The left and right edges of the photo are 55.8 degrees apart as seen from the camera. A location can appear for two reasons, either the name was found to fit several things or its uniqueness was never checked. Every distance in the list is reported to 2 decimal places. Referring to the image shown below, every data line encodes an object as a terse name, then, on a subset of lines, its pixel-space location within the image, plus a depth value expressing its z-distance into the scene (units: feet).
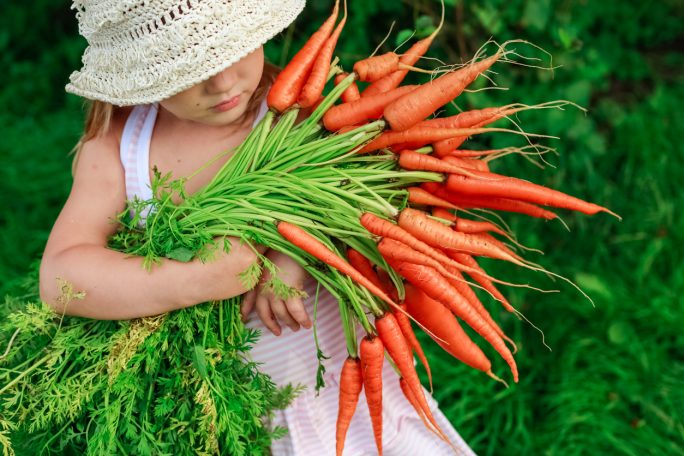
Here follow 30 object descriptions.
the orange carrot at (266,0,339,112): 4.93
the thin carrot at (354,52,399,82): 5.10
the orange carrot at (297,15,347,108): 4.95
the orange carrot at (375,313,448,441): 4.75
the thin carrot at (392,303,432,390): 4.96
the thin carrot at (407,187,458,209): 4.84
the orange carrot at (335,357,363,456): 4.97
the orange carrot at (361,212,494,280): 4.54
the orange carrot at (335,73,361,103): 5.04
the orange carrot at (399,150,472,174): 4.73
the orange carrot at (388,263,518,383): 4.66
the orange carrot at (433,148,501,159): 5.18
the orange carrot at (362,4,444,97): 5.18
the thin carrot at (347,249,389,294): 4.87
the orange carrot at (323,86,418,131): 4.85
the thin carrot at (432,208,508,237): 5.05
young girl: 4.46
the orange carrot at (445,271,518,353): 5.20
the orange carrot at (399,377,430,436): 5.27
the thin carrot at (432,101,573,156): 4.91
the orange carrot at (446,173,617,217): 4.81
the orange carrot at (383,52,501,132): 4.69
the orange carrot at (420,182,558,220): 4.97
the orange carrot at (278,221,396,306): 4.53
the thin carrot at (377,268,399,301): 5.08
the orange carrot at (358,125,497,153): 4.79
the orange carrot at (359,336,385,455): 4.76
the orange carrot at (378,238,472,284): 4.51
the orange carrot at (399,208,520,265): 4.65
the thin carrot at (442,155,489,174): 4.96
